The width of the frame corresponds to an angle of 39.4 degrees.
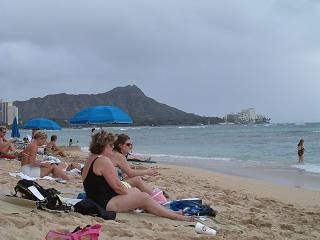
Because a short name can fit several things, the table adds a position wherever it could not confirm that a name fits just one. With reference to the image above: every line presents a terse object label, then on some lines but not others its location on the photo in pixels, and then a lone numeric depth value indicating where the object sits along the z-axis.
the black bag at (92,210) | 4.44
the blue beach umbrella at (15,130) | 20.05
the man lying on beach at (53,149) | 14.36
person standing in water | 17.80
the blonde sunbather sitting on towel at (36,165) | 7.42
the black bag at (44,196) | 4.38
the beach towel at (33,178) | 7.24
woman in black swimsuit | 4.60
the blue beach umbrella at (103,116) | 10.88
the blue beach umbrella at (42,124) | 16.84
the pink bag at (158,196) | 5.67
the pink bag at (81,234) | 3.17
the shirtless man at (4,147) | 11.55
